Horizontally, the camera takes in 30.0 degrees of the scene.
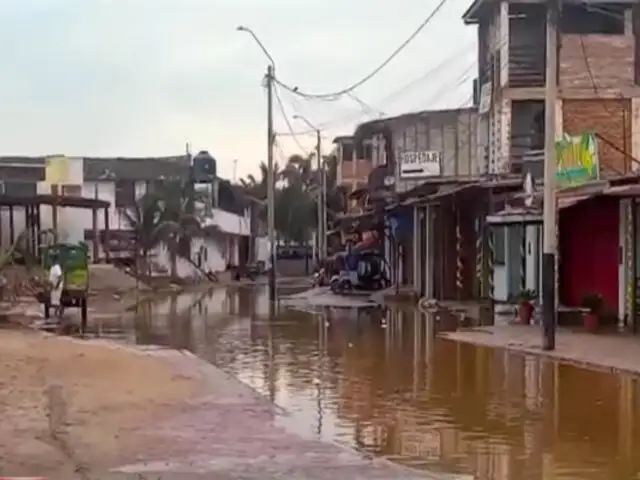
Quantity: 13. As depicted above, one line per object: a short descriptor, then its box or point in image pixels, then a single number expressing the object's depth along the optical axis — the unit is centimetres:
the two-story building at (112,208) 6588
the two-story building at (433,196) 4172
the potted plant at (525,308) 2862
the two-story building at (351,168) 6581
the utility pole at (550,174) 2122
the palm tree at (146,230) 6206
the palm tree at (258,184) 10131
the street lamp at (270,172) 4541
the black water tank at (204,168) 8375
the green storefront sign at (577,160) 2659
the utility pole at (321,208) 7394
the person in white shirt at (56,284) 3206
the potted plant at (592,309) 2658
